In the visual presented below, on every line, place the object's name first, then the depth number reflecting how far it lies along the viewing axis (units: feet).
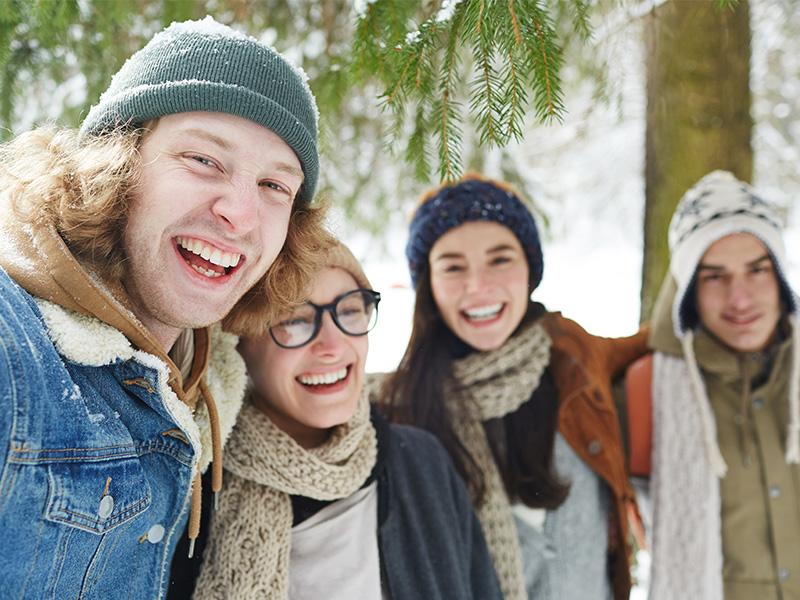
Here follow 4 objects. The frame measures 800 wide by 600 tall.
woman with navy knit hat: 2.94
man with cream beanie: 3.05
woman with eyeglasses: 2.19
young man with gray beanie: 1.56
